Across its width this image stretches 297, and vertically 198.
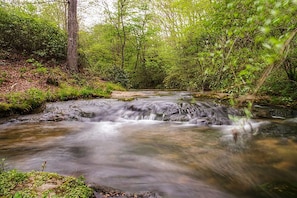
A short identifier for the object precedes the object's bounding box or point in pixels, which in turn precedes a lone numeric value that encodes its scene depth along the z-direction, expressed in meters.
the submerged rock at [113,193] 2.39
